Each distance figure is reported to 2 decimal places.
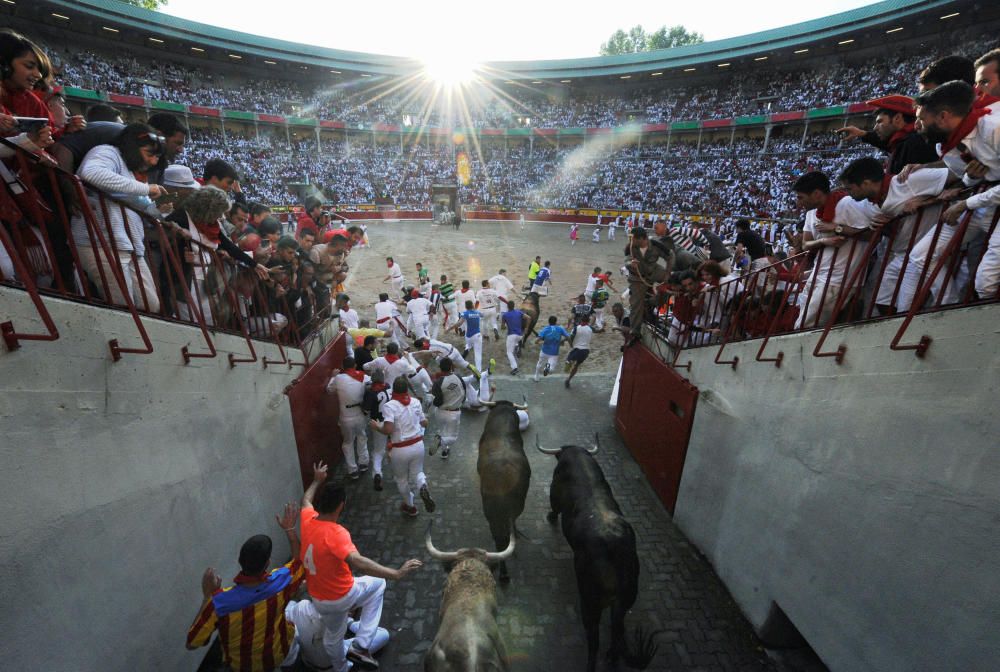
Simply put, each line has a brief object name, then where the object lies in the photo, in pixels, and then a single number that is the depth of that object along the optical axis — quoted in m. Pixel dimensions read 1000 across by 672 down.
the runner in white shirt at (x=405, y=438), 5.66
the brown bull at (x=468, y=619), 3.14
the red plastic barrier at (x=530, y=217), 40.88
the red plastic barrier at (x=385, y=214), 40.31
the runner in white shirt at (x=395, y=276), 14.94
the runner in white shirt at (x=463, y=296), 12.09
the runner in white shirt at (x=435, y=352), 8.69
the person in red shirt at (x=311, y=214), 7.67
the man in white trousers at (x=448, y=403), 7.04
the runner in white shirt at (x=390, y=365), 7.19
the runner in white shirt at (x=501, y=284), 13.44
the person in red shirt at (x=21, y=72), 3.08
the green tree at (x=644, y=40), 60.66
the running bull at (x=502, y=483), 5.12
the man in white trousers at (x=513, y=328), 10.88
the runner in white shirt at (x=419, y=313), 11.66
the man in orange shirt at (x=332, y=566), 3.39
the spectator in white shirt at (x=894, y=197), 3.19
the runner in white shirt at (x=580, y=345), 10.28
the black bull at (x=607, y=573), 4.05
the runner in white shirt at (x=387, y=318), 10.34
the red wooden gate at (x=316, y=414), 5.79
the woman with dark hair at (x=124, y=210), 3.05
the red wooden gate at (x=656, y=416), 5.98
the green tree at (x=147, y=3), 37.33
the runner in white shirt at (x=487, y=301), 12.51
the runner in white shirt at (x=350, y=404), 6.47
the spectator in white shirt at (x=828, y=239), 3.92
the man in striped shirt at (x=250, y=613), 2.85
